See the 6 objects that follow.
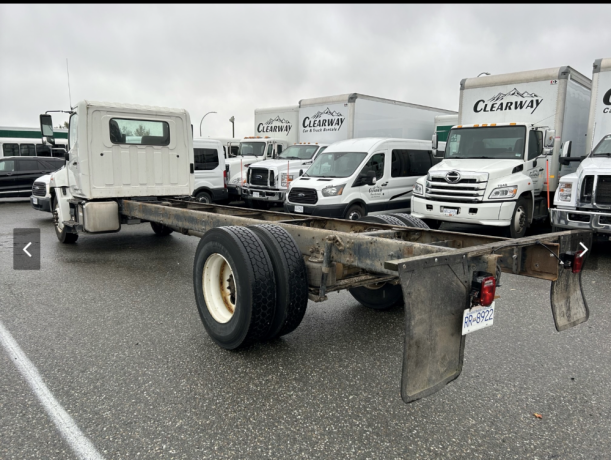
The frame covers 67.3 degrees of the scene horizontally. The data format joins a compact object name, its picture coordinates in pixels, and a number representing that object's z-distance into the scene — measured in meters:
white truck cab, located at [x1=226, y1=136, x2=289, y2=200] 15.28
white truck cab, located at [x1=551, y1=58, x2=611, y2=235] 7.26
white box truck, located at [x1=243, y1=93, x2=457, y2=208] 13.66
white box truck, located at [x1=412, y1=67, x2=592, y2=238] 8.97
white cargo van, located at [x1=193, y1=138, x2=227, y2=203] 13.29
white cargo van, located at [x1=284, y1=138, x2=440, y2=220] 10.36
